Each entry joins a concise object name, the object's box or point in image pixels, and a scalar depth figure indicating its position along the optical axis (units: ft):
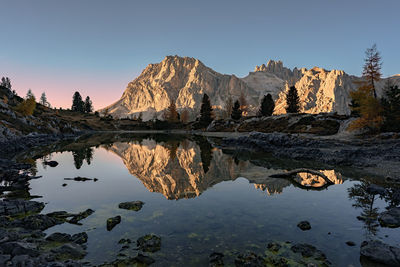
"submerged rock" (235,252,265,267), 25.18
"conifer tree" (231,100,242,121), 372.99
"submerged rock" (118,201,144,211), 45.15
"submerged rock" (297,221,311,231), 35.41
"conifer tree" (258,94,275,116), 357.08
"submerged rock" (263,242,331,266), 25.75
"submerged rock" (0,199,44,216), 39.50
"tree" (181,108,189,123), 562.42
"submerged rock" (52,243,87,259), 26.84
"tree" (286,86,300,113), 345.47
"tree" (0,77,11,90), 604.08
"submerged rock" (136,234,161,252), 28.91
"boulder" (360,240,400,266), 25.16
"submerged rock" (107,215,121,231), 35.94
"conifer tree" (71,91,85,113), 634.51
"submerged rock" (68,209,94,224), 38.08
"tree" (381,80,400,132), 119.96
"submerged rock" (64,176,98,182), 70.32
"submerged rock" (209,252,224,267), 25.48
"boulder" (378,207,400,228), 35.87
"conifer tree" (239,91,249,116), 450.50
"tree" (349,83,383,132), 128.57
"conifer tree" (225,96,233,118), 509.35
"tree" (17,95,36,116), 249.14
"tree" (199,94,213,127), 417.28
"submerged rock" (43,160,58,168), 91.05
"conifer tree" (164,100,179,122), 489.26
